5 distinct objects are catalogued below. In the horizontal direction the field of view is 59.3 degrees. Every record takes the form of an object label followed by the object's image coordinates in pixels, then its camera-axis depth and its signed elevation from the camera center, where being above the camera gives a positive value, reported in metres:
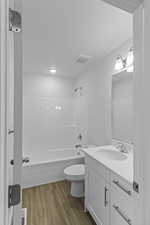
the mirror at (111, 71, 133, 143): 1.80 +0.09
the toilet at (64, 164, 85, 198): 2.07 -1.05
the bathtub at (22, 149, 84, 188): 2.46 -1.13
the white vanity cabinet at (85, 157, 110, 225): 1.35 -0.93
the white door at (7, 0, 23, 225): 0.62 +0.02
